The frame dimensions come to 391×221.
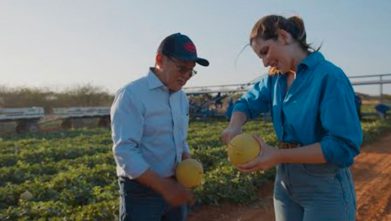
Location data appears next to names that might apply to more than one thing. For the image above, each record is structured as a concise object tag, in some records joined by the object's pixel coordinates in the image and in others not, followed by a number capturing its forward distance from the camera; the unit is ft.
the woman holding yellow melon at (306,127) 7.35
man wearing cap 8.77
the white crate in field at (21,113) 85.81
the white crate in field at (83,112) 97.86
